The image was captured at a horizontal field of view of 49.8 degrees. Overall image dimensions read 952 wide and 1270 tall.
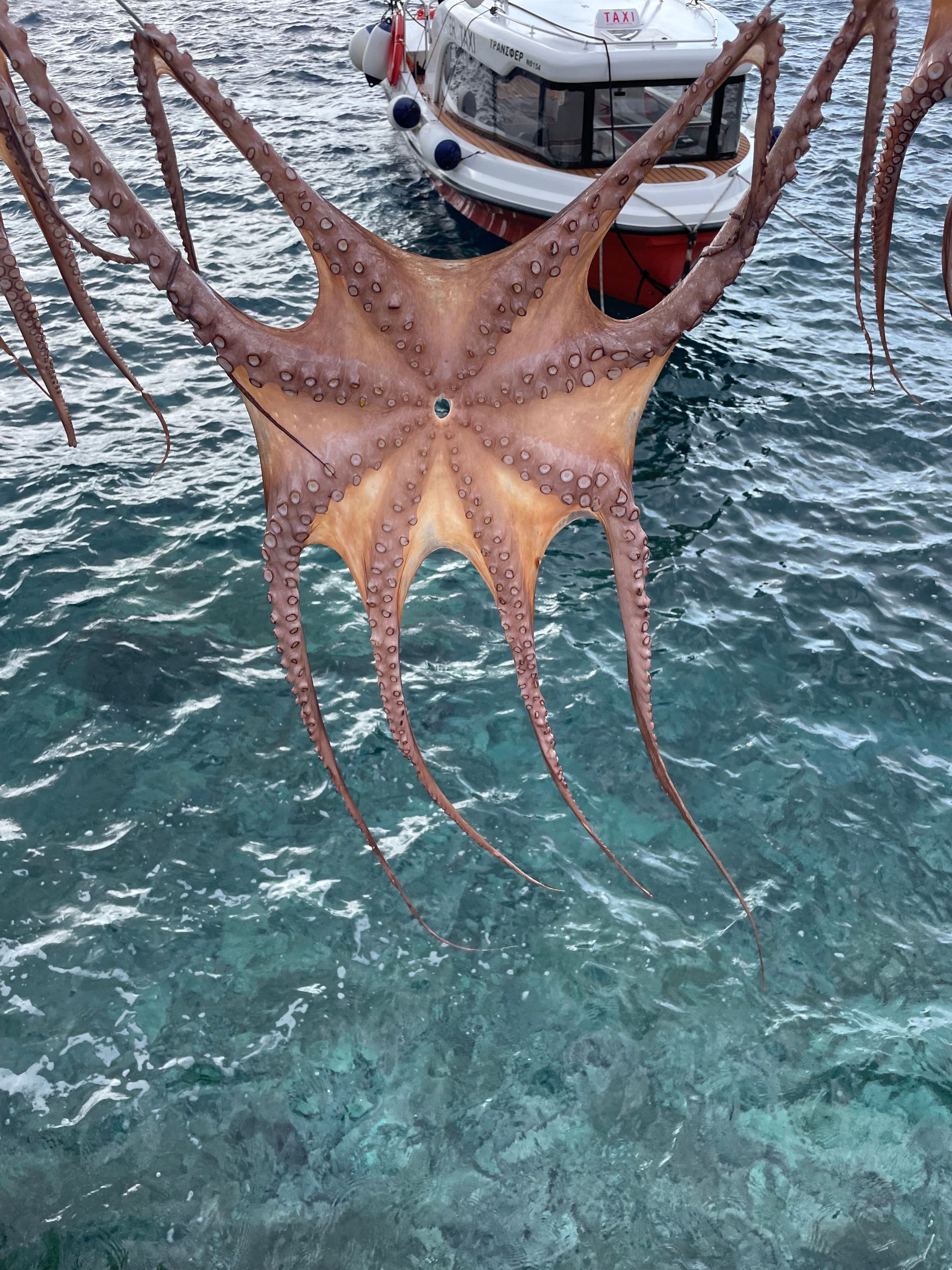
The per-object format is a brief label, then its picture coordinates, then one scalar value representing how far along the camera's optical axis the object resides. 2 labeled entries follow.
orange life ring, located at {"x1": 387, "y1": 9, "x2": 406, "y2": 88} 12.50
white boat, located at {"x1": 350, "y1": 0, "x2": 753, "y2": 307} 9.22
